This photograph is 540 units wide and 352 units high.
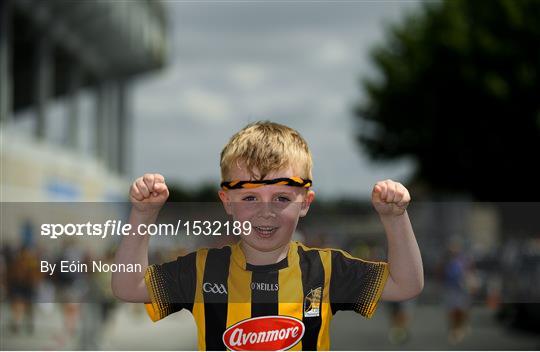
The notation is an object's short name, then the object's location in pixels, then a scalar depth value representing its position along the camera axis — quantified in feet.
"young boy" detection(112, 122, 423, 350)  18.01
